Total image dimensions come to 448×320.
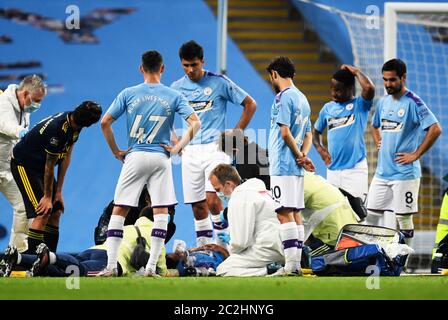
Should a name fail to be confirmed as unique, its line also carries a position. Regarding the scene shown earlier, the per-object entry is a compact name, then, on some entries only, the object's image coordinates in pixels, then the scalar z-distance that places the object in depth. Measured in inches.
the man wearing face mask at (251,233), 660.1
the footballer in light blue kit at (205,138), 748.6
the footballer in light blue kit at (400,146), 721.0
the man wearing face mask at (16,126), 718.5
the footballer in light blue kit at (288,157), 647.8
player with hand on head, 777.6
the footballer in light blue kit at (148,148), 642.2
